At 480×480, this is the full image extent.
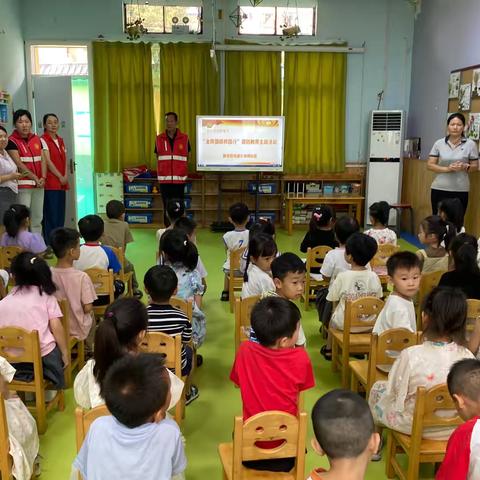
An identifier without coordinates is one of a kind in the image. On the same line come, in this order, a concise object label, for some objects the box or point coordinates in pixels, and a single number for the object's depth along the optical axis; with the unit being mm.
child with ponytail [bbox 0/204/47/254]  4086
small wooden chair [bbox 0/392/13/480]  1898
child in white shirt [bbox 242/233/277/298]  3115
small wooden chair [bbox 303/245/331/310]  4117
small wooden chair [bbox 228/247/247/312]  4250
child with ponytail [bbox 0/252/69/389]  2574
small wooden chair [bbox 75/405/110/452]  1662
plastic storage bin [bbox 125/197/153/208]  8086
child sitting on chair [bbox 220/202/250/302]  4438
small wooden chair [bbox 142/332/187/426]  2271
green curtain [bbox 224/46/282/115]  7938
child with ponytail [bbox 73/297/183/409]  1884
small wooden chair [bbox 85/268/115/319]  3391
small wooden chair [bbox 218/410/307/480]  1677
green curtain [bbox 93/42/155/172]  7812
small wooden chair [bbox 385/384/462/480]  1885
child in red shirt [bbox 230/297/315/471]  1915
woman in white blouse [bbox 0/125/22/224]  5034
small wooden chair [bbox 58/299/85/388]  2844
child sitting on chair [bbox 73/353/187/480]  1442
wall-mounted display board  5777
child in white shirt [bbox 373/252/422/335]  2582
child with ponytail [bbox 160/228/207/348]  3109
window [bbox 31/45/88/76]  7980
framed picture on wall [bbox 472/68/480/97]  5738
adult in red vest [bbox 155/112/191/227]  6961
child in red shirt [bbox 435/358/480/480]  1498
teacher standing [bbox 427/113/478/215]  5273
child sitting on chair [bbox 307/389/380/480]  1305
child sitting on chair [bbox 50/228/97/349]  3049
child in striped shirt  2467
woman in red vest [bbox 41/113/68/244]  5891
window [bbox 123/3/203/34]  7902
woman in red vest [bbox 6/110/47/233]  5387
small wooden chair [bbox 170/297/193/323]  2826
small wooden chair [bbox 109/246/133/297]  3886
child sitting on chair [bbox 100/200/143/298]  4414
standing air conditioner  7785
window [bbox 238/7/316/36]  7988
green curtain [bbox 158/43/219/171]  7852
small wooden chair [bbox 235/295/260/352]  2744
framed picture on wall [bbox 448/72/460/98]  6304
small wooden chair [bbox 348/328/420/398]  2375
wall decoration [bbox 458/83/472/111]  5992
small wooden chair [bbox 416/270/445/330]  3410
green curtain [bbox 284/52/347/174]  7977
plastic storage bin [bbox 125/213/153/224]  8141
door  6965
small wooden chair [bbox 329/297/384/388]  2891
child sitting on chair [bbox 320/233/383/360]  3100
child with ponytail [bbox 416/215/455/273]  3596
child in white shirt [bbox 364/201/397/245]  4348
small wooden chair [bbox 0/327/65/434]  2402
